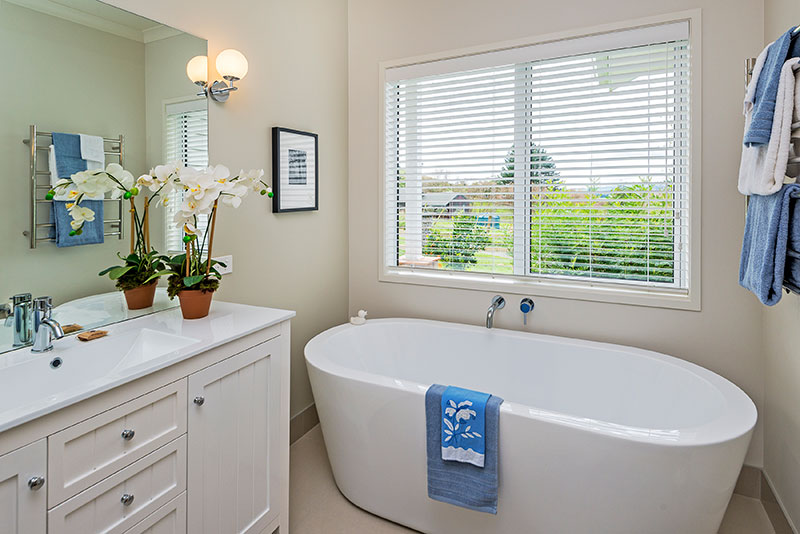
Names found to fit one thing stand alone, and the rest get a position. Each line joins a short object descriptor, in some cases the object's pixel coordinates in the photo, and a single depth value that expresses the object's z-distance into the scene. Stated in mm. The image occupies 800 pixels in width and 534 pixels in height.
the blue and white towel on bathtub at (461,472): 1716
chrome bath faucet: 2654
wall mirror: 1456
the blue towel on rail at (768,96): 1531
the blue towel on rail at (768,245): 1525
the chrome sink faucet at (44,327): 1423
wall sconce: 2049
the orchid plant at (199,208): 1716
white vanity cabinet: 1070
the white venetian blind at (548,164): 2391
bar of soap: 1569
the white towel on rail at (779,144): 1495
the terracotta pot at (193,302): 1800
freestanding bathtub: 1523
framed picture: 2508
